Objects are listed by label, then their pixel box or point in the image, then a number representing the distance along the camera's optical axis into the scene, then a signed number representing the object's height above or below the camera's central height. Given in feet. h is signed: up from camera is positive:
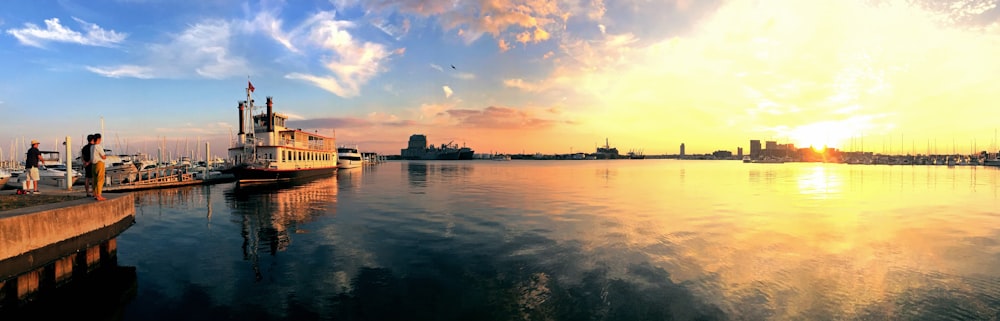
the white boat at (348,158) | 325.62 +3.15
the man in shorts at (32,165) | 54.42 +0.02
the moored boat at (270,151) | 143.95 +4.63
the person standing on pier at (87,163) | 50.69 +0.19
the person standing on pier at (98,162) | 44.62 +0.29
